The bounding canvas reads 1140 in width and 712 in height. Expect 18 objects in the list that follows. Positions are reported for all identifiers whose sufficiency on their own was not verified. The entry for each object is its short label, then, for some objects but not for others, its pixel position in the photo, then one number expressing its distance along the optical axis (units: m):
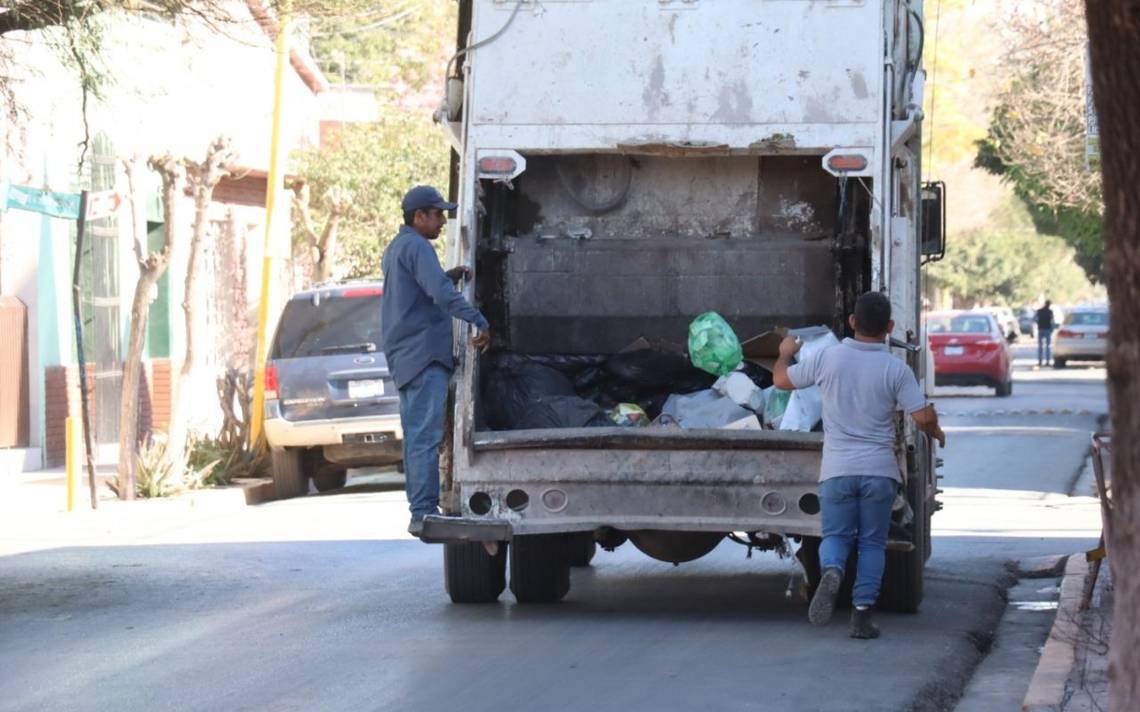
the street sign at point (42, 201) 23.62
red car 56.14
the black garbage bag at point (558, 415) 16.04
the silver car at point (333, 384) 29.18
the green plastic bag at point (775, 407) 15.78
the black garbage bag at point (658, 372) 17.17
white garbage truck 14.91
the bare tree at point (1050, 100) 40.53
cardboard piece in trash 16.61
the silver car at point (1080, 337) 80.63
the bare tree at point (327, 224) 40.19
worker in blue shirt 15.32
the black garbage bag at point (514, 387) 16.24
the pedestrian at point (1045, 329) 86.45
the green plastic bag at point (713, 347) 16.22
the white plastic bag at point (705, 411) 15.74
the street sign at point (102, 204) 26.14
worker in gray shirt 14.15
